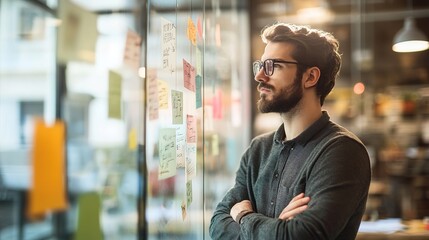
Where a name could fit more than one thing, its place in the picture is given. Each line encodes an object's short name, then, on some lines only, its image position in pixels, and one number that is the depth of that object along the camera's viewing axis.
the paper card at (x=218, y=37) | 3.44
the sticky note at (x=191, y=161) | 1.90
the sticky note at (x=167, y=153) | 1.58
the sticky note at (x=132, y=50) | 1.31
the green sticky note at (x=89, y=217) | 1.05
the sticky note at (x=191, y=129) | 1.90
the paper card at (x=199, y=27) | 2.25
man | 1.39
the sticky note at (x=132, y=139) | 1.37
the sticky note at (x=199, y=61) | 2.14
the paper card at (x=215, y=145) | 3.07
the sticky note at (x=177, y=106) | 1.70
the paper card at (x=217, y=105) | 3.12
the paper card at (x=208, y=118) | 2.54
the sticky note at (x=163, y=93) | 1.57
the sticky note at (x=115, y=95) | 1.20
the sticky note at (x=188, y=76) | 1.86
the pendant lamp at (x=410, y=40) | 4.68
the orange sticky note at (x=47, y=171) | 0.86
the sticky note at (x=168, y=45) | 1.61
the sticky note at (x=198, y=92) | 2.11
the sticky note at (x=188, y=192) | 1.91
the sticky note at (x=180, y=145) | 1.74
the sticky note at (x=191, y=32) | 1.98
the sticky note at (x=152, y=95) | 1.48
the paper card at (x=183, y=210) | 1.88
